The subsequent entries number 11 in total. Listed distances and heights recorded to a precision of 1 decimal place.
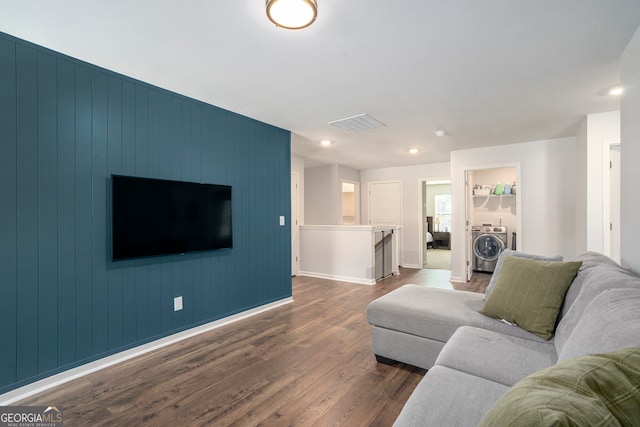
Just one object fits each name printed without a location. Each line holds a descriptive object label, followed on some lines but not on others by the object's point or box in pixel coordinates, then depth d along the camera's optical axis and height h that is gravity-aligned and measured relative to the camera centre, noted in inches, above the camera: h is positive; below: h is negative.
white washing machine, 245.3 -26.9
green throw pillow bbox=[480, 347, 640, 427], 19.3 -13.1
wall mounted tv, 101.6 -1.0
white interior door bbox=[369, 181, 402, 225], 293.0 +9.8
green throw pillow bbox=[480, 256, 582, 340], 70.7 -20.4
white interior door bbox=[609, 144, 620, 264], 140.2 +7.5
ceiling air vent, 150.3 +46.8
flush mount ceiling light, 64.8 +44.8
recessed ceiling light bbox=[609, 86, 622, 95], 115.2 +46.7
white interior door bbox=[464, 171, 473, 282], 214.8 -4.9
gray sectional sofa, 23.9 -29.1
